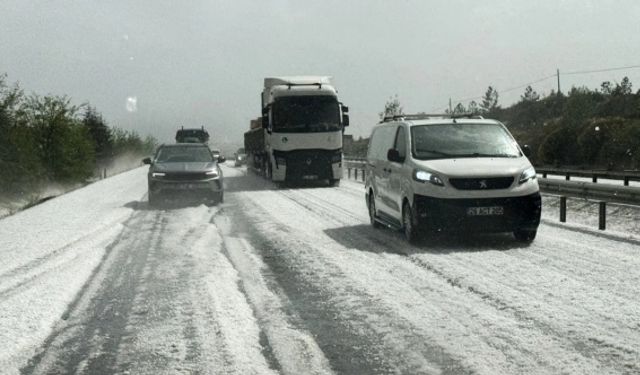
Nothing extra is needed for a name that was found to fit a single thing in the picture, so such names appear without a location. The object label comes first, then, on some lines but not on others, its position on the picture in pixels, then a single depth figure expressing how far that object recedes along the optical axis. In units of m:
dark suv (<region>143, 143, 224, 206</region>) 18.03
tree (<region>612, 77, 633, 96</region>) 70.62
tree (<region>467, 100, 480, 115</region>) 105.81
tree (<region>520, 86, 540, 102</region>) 108.12
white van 10.11
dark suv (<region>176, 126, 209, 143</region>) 45.53
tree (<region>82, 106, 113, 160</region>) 61.78
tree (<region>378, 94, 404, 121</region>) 88.81
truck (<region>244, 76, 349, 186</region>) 25.58
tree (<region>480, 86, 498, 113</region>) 115.08
